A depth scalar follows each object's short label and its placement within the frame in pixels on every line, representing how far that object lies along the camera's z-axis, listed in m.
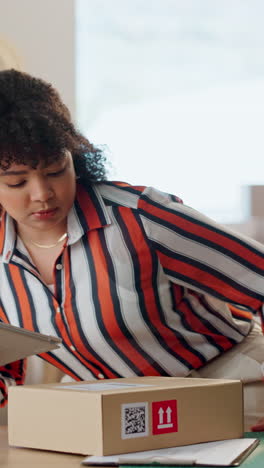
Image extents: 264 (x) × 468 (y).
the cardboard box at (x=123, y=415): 1.85
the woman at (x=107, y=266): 2.27
